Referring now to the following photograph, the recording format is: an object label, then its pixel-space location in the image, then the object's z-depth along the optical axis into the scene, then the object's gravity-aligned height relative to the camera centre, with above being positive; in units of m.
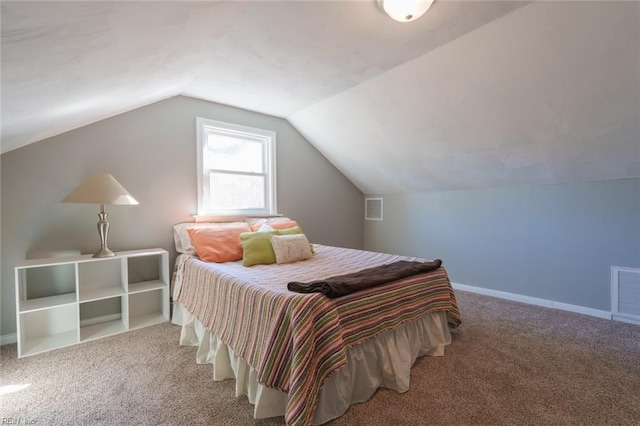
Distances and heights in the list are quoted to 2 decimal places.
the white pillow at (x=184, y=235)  2.72 -0.24
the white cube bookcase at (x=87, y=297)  2.13 -0.70
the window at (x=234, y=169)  3.16 +0.53
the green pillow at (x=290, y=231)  2.79 -0.21
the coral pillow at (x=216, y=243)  2.48 -0.30
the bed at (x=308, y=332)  1.35 -0.73
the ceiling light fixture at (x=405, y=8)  1.55 +1.18
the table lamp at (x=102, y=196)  2.15 +0.14
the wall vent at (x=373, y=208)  4.59 +0.03
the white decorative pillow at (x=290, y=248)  2.43 -0.34
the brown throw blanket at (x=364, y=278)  1.52 -0.45
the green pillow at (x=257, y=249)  2.38 -0.35
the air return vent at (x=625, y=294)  2.50 -0.82
